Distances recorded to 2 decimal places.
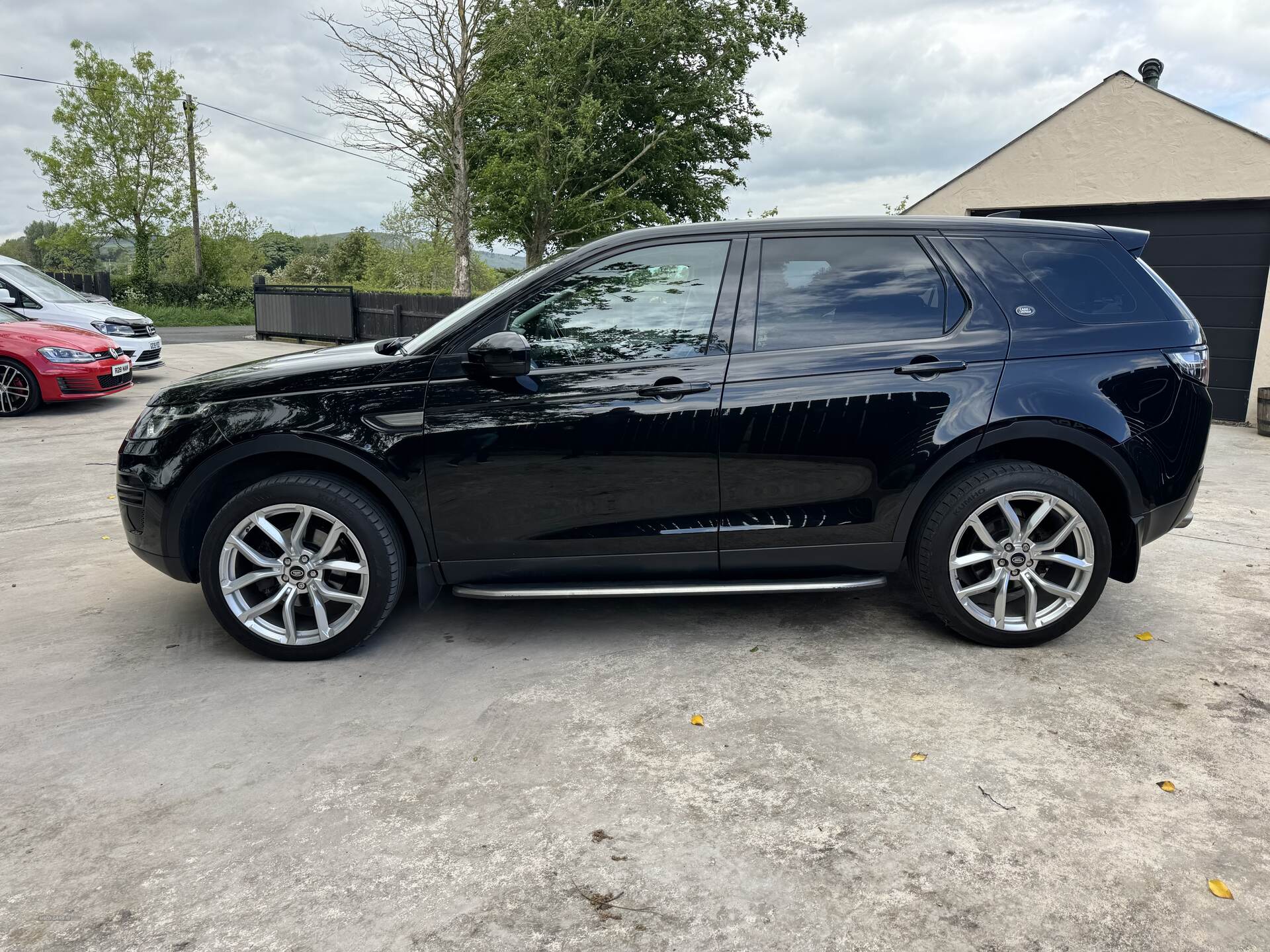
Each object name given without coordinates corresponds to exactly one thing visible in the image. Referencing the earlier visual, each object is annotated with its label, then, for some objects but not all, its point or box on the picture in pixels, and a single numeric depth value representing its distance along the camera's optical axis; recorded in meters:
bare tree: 22.25
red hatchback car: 10.24
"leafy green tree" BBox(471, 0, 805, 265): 23.27
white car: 12.41
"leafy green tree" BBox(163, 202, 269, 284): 38.19
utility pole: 36.16
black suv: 3.61
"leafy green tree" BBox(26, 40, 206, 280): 36.06
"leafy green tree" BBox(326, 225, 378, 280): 72.06
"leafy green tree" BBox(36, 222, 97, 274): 38.09
